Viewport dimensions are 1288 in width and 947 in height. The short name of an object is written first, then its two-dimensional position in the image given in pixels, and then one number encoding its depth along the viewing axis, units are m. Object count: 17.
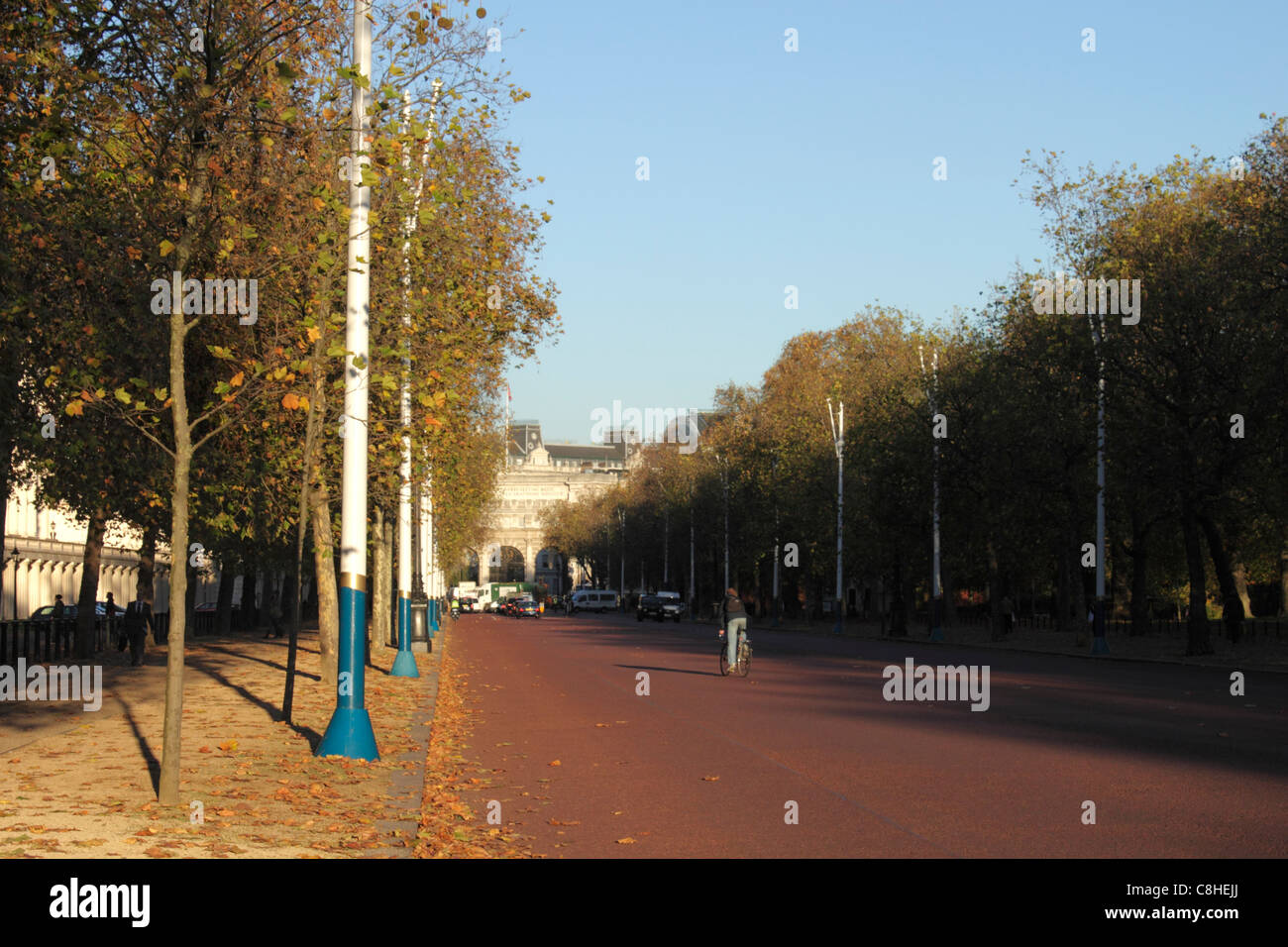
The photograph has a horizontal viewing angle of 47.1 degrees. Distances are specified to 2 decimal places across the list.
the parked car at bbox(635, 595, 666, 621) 90.00
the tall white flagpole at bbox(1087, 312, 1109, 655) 38.94
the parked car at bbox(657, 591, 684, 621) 90.94
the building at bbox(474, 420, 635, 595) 184.82
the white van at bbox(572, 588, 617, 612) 128.12
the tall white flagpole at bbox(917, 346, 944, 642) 52.94
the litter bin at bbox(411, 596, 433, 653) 36.22
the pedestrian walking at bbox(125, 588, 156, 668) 31.14
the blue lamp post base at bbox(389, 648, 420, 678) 27.23
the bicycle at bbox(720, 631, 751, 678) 29.08
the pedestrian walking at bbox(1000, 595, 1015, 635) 53.69
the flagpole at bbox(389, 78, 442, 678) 21.06
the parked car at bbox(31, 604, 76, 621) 54.02
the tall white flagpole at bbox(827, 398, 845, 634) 64.68
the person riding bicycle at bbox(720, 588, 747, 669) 27.81
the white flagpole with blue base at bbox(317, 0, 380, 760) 13.77
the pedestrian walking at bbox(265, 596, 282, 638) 49.00
